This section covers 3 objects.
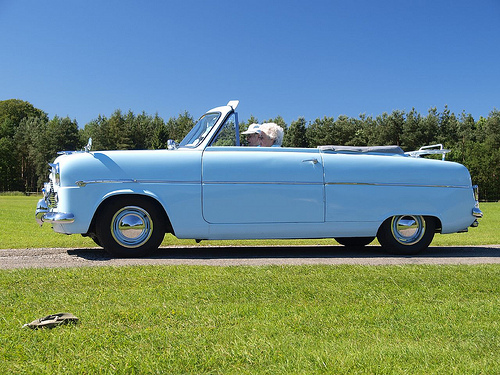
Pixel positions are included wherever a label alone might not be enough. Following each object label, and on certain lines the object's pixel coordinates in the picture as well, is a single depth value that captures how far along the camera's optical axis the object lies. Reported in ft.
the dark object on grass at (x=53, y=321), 9.62
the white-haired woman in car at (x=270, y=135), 23.95
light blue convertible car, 18.81
